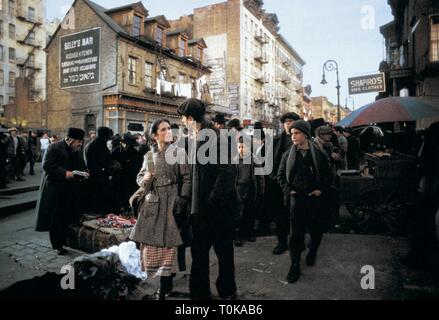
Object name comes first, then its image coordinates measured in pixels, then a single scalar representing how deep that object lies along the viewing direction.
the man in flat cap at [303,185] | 4.25
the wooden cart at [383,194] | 6.19
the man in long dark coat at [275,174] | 5.31
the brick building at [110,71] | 23.03
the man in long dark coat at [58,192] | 5.32
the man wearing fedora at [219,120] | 6.08
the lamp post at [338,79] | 19.69
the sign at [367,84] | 12.79
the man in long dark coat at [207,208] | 3.41
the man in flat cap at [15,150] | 12.50
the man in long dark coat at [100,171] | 6.53
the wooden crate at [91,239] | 4.91
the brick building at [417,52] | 13.77
